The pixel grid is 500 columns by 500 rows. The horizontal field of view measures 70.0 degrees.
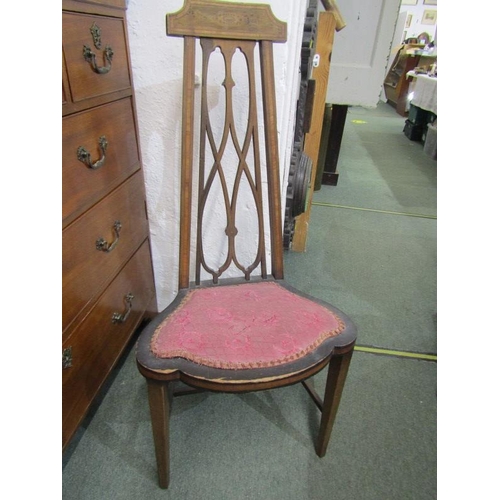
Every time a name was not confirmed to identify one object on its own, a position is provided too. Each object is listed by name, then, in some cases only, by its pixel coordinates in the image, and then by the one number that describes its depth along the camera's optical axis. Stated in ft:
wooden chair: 2.43
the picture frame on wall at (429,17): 23.04
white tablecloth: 12.30
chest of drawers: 2.51
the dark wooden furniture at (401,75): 20.65
